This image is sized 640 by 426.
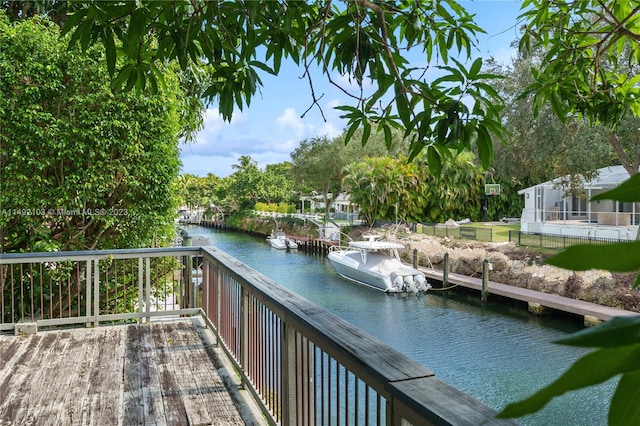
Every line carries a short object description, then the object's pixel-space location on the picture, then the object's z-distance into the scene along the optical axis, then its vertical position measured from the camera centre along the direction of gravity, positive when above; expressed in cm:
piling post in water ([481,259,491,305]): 1733 -240
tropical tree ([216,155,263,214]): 4947 +178
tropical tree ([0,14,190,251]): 696 +78
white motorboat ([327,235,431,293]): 2014 -246
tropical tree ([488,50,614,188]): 1706 +229
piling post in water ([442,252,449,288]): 1977 -242
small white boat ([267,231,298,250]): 3475 -232
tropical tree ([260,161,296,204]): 5012 +181
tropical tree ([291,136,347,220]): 3975 +328
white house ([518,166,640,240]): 2066 -32
